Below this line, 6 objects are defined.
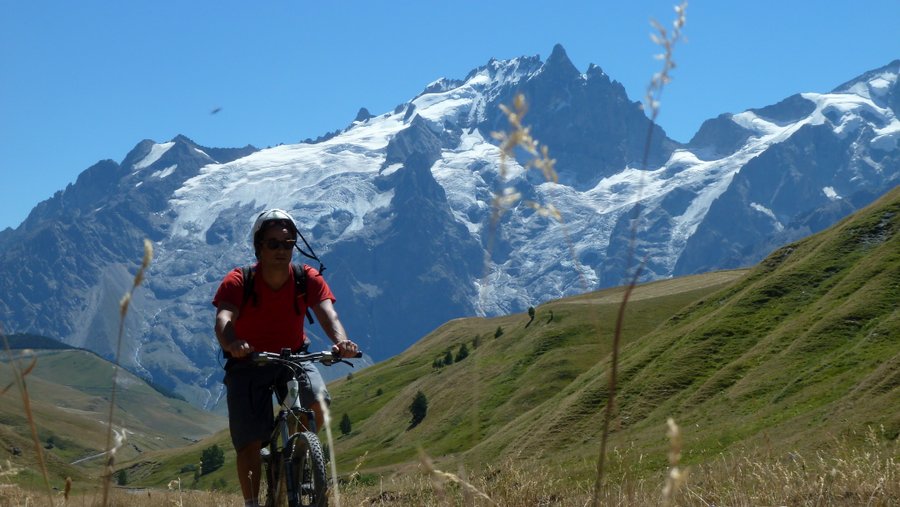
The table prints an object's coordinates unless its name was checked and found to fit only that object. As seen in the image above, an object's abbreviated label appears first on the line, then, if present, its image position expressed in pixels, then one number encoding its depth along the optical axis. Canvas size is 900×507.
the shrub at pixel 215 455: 124.62
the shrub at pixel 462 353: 147.98
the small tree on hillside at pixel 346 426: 146.50
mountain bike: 8.13
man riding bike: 9.10
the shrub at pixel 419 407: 117.88
